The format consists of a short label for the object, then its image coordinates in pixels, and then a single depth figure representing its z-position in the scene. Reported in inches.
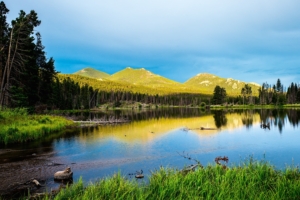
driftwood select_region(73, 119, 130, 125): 2030.6
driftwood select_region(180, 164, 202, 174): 528.6
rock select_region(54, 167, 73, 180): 589.6
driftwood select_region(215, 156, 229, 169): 806.2
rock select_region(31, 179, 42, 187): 543.0
